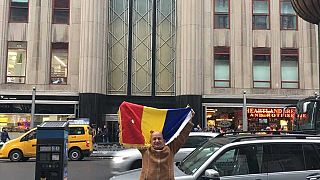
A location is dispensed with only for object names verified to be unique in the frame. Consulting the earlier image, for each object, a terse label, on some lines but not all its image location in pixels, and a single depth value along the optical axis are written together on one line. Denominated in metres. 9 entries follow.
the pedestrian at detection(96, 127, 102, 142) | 20.99
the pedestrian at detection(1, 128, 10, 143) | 19.36
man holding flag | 3.95
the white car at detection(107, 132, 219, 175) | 8.62
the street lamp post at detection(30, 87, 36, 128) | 20.08
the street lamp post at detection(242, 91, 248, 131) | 21.31
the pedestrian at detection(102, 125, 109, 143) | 21.18
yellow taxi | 15.34
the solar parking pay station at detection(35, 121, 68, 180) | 5.77
